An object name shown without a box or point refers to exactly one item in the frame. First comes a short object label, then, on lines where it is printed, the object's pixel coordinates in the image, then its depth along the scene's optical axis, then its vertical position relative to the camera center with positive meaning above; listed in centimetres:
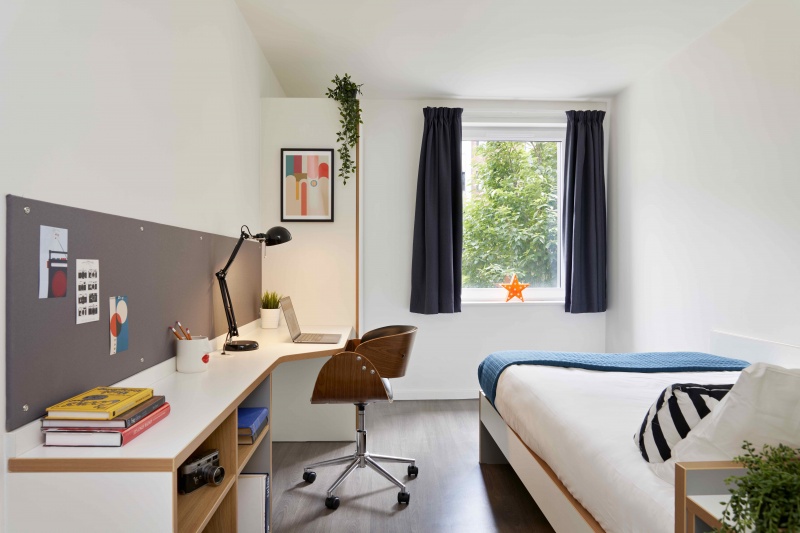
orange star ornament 482 -22
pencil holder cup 217 -37
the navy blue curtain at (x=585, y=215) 462 +42
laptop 293 -39
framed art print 367 +54
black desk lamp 265 -11
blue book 200 -60
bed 146 -60
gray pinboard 126 -12
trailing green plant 361 +98
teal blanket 277 -53
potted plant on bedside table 90 -41
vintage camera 160 -63
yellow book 127 -35
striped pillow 150 -43
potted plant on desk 346 -31
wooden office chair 263 -57
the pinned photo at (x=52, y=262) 136 +0
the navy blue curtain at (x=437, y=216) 451 +40
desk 116 -48
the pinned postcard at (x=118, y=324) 171 -20
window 489 +49
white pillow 124 -37
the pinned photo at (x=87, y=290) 152 -8
